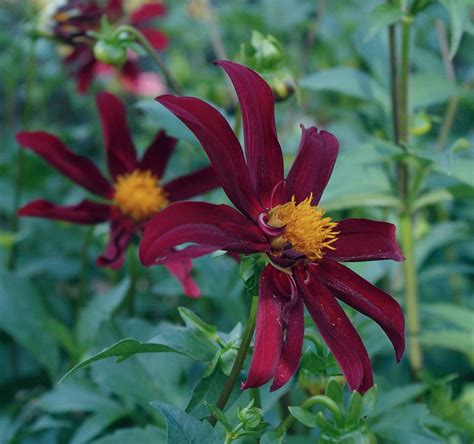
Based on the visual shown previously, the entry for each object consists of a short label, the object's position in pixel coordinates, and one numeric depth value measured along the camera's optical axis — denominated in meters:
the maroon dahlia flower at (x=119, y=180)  0.57
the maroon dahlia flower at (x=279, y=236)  0.45
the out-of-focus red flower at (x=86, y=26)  0.65
